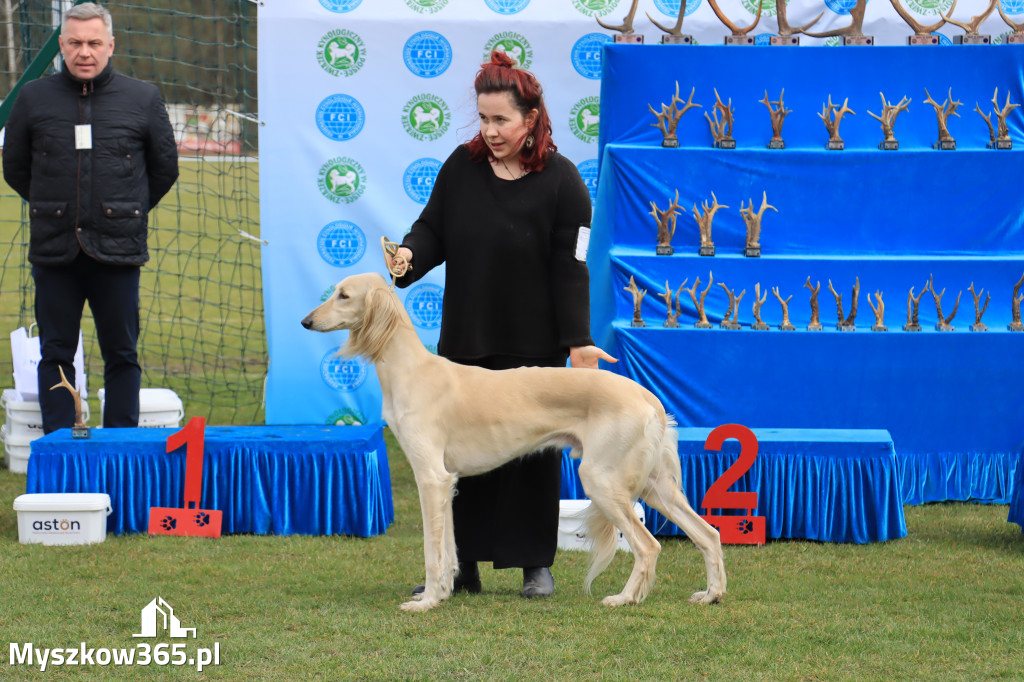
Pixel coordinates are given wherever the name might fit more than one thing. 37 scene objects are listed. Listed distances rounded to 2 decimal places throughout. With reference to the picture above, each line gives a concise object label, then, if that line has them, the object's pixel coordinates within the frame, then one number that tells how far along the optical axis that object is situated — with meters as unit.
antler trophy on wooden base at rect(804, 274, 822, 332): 12.49
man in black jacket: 10.86
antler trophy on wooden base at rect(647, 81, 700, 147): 13.05
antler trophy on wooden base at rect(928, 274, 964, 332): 12.47
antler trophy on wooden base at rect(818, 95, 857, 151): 13.15
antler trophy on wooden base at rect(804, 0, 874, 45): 13.41
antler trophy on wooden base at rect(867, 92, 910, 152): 13.10
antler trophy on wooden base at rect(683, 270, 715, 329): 12.54
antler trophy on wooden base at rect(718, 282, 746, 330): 12.56
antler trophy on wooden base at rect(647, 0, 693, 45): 13.46
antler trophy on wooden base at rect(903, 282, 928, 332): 12.48
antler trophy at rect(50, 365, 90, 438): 10.18
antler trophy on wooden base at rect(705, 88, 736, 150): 13.12
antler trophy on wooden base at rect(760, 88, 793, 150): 13.14
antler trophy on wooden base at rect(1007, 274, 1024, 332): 12.38
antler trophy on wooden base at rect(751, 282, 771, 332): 12.50
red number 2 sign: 10.05
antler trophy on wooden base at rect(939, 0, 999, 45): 13.34
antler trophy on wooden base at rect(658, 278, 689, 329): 12.63
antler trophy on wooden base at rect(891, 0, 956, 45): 13.27
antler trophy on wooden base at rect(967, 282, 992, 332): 12.45
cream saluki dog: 7.44
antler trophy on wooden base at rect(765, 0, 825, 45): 13.41
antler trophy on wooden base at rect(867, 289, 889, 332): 12.48
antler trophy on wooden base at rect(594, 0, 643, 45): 13.33
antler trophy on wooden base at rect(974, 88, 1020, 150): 13.05
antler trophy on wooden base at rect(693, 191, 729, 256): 12.82
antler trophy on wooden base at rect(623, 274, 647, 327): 12.58
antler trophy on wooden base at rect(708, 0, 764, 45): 13.34
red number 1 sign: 9.95
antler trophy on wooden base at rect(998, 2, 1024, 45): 13.42
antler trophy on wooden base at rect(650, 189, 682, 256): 12.86
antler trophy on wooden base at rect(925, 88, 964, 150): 13.08
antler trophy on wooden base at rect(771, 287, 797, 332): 12.48
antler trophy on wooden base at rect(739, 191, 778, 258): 12.84
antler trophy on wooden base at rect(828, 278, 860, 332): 12.47
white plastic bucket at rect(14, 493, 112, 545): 9.57
